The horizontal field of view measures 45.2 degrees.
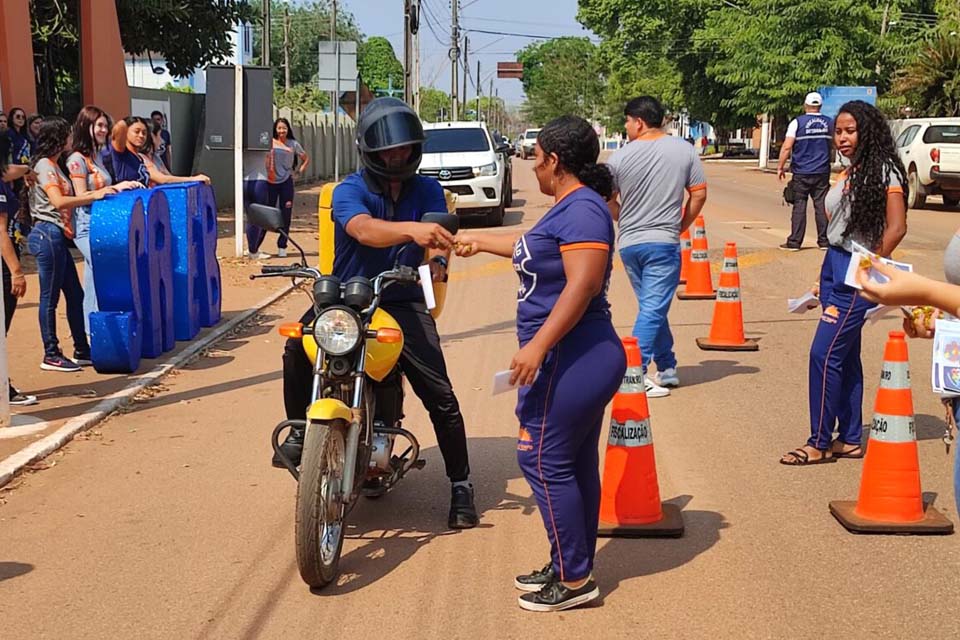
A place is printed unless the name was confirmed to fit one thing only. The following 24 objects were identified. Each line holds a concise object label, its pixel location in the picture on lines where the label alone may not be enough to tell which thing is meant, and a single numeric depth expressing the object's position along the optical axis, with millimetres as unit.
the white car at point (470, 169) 19953
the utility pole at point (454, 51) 53969
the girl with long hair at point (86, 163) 8461
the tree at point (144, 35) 20828
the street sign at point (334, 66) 22953
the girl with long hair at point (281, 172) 15117
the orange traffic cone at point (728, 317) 9695
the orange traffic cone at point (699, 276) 12484
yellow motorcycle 4391
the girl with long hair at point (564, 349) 4129
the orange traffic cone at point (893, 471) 5336
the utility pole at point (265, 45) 30097
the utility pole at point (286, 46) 61756
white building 62847
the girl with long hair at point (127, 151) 9789
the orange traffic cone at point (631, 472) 5348
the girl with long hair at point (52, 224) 8172
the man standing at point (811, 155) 15047
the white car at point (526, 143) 68638
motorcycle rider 5016
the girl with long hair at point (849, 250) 6004
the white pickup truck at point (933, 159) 22984
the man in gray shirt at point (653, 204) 7742
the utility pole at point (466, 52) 85106
